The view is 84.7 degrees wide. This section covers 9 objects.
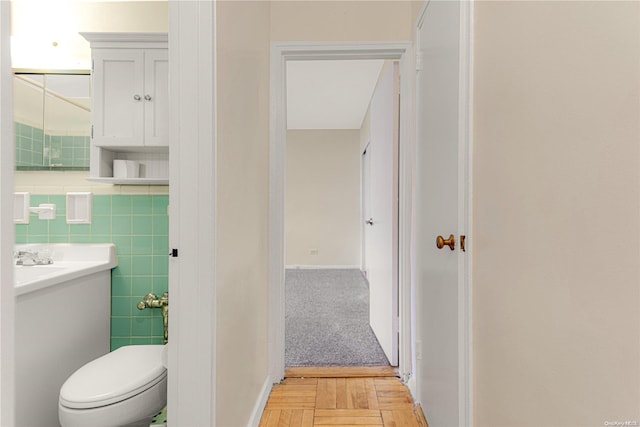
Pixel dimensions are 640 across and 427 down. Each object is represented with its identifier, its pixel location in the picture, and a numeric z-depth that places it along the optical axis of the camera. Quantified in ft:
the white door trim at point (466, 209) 3.82
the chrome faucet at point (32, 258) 5.96
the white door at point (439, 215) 4.11
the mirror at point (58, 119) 6.40
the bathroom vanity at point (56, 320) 4.63
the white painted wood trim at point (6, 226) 1.44
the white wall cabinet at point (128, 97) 6.25
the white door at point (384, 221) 7.40
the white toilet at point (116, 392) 4.14
